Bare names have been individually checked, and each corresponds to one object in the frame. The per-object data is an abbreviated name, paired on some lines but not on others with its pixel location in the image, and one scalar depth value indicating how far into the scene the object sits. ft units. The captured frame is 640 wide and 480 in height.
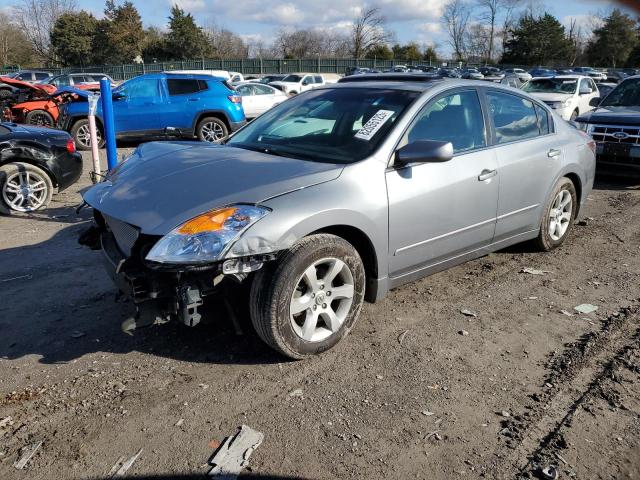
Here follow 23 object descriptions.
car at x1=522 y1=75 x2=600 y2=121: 48.03
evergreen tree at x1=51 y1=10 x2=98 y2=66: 185.78
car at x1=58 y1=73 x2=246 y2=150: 39.81
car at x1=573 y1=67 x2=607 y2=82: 125.12
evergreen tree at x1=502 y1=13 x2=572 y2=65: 234.17
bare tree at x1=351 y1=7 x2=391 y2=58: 245.24
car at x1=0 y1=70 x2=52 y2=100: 102.76
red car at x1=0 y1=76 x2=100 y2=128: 43.29
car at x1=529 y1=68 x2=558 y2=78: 144.94
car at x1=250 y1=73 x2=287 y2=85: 101.08
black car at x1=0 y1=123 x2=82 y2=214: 22.45
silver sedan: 9.91
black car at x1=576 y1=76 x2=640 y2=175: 27.89
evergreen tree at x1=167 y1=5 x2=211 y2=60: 194.29
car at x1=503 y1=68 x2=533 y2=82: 177.80
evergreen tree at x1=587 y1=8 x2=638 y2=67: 202.13
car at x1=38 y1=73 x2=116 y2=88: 76.28
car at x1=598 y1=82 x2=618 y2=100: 88.10
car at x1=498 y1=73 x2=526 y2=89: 59.92
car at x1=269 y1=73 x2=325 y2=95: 78.81
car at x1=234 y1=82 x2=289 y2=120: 56.34
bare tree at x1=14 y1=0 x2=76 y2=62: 216.13
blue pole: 22.00
